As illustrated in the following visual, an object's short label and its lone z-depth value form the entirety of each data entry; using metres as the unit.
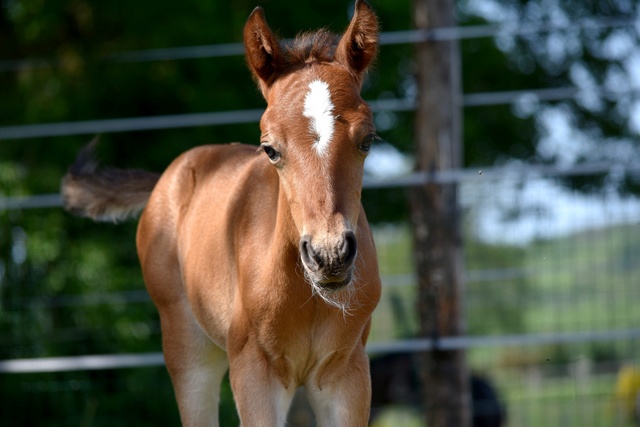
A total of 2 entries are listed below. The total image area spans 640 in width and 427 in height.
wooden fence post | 11.70
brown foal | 5.71
